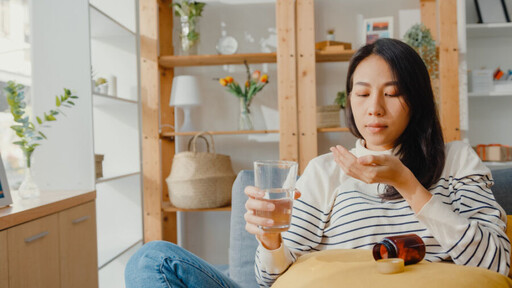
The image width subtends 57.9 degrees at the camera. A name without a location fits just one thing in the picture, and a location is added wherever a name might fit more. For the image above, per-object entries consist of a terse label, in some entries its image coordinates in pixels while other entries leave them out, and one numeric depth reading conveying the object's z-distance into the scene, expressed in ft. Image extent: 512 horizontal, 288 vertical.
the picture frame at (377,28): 10.73
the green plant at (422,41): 9.95
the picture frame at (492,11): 10.63
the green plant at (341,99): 10.69
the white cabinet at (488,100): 11.37
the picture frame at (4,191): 5.46
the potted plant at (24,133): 6.05
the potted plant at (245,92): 10.77
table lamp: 10.65
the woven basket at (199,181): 9.93
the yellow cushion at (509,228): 4.29
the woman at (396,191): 3.45
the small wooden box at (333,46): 10.37
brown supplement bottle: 3.11
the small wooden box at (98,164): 8.23
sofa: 4.97
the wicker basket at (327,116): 10.46
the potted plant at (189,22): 10.64
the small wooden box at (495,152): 10.14
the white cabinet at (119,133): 10.01
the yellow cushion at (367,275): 2.80
